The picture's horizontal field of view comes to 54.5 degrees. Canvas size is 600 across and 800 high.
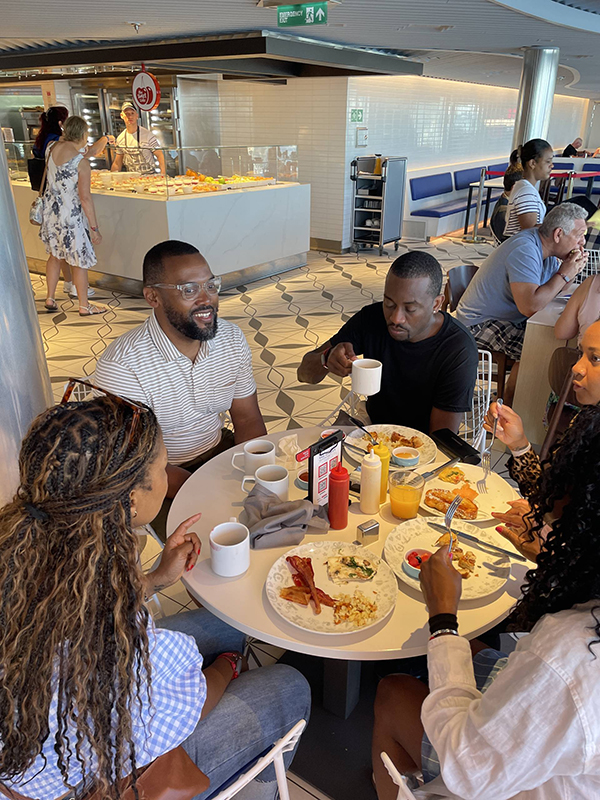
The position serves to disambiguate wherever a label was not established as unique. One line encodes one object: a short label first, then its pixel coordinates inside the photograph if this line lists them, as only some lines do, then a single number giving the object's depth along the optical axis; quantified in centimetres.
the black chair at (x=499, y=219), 677
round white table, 124
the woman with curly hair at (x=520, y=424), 187
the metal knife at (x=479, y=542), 150
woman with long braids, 91
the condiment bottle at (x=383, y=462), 172
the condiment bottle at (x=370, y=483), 162
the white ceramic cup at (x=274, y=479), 165
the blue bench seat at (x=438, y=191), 983
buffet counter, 592
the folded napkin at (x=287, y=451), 189
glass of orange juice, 162
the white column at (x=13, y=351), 189
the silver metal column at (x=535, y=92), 729
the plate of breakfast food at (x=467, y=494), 167
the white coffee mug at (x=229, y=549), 139
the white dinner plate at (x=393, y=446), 190
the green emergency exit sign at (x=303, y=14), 480
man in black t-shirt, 217
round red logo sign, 658
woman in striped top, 446
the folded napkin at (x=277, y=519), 152
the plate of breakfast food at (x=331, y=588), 130
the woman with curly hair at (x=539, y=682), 85
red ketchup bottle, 154
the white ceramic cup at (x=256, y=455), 180
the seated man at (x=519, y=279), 334
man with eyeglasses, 210
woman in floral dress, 547
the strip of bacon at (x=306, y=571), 134
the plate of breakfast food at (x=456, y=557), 140
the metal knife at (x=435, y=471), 181
